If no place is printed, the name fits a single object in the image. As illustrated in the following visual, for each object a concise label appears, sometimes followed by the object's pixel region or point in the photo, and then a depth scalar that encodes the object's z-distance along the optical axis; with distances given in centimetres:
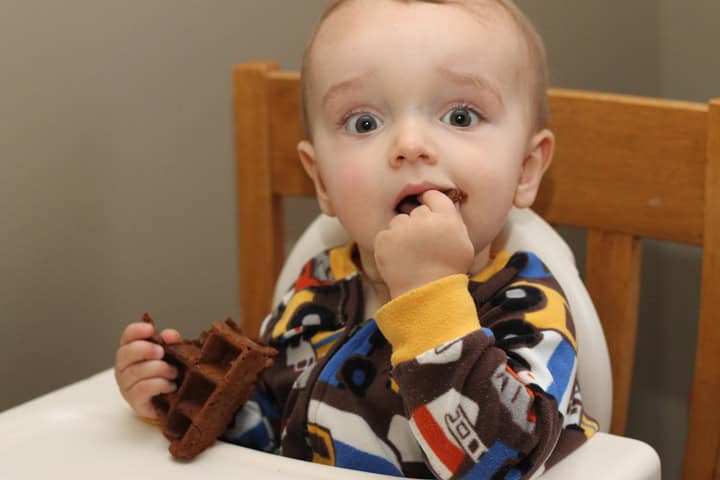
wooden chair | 94
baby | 70
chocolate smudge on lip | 78
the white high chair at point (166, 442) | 72
